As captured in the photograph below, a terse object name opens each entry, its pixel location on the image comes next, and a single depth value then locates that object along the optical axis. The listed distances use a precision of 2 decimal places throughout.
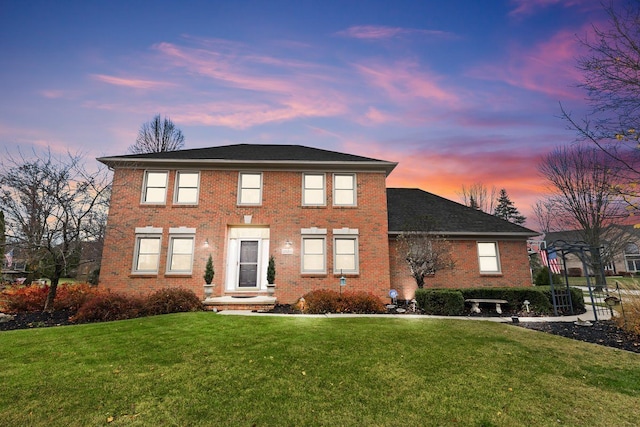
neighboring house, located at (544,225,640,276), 39.34
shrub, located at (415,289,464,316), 11.52
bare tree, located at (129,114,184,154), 28.41
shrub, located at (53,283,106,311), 11.34
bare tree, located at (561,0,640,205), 7.33
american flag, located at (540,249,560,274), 12.15
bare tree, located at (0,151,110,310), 11.27
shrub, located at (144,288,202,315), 11.16
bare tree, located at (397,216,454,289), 14.08
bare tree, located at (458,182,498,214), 39.25
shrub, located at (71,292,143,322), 10.11
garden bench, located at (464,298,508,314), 11.93
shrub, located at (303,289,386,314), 11.76
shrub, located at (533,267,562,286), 19.28
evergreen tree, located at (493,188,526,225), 47.56
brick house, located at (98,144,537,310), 14.30
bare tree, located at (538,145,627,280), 18.06
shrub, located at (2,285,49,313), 11.09
